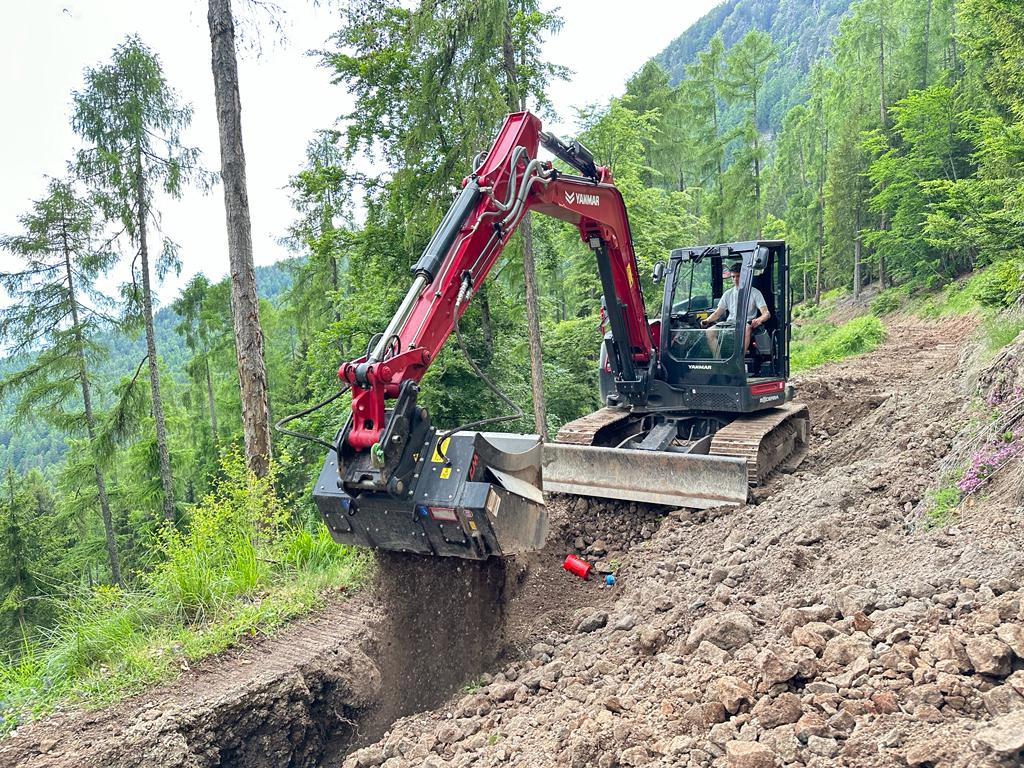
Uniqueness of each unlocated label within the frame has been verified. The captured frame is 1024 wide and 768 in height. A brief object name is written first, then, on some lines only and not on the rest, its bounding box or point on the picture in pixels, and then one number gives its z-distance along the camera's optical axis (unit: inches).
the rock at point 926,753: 88.3
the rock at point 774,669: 118.9
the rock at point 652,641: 166.2
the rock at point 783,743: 100.0
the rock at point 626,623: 187.2
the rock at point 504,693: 167.5
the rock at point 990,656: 101.9
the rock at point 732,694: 117.0
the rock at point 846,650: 118.6
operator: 294.8
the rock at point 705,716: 117.6
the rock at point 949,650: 105.8
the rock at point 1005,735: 82.7
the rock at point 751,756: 99.4
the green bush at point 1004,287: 325.4
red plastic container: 245.4
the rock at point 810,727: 102.9
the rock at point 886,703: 102.7
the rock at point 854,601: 137.8
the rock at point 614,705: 134.1
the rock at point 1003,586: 126.6
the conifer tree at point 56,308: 638.5
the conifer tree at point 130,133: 590.6
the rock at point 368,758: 157.0
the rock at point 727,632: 143.6
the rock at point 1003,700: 93.9
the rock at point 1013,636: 102.7
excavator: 171.0
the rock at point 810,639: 125.3
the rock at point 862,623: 128.8
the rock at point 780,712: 108.9
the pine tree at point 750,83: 1167.6
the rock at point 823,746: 98.0
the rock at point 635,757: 114.4
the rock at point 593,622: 201.5
